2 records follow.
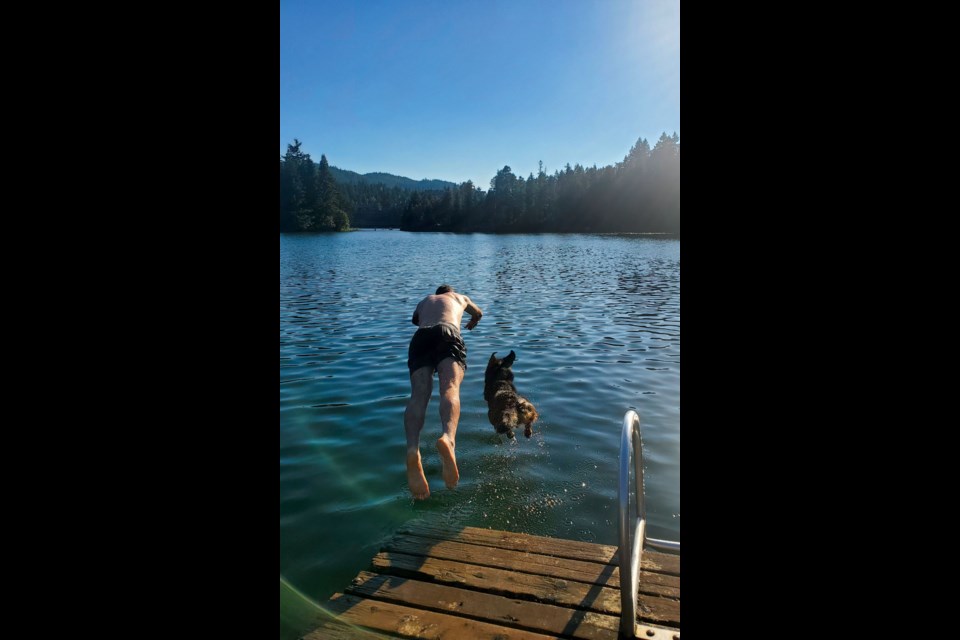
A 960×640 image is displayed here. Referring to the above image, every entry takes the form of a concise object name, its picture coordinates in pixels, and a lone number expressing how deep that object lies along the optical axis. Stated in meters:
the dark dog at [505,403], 6.75
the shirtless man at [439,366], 5.06
